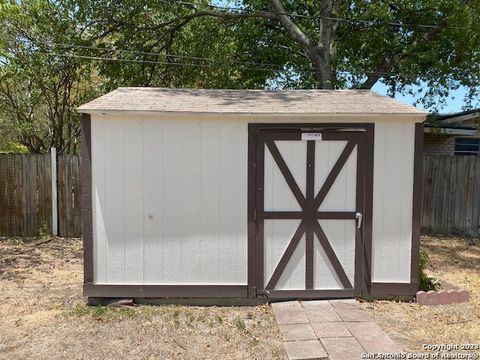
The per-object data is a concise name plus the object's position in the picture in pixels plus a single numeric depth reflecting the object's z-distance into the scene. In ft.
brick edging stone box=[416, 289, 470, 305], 16.20
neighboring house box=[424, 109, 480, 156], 35.87
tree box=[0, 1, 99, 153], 31.78
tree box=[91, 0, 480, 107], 31.86
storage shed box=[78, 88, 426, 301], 15.81
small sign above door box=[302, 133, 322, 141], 15.84
